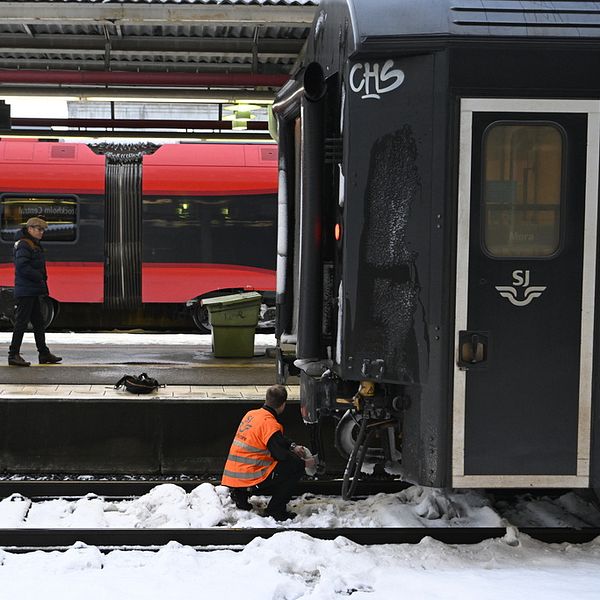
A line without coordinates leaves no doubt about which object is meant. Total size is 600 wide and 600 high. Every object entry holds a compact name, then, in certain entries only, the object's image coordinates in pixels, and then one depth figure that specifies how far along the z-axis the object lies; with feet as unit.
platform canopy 28.94
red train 49.90
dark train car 17.21
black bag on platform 27.89
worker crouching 20.71
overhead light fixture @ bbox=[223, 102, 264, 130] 42.06
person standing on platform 33.12
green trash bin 36.19
